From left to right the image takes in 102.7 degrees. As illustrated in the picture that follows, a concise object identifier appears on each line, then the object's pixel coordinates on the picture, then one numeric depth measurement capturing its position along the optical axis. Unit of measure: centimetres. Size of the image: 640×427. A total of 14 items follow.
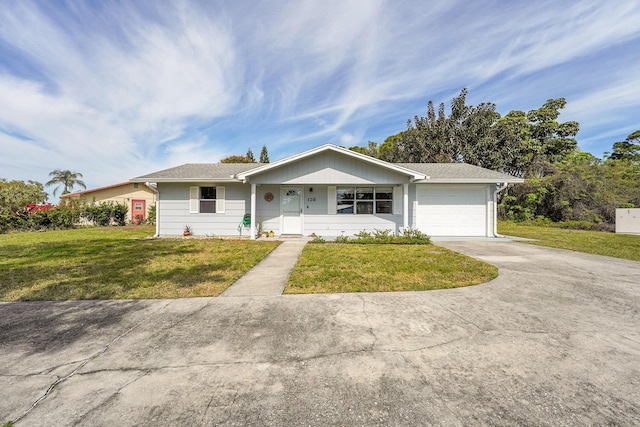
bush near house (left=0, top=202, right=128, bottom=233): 1370
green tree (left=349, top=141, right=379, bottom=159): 3612
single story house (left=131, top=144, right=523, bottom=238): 1154
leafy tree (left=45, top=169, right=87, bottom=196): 3432
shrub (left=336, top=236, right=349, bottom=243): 1013
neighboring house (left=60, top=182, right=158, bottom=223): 2202
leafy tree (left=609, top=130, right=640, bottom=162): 3118
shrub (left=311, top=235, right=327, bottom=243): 1006
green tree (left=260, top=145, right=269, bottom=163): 4272
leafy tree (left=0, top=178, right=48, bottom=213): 1406
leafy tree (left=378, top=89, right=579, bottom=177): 2119
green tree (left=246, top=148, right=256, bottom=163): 3976
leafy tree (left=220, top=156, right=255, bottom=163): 3512
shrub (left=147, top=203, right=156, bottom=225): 1791
